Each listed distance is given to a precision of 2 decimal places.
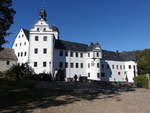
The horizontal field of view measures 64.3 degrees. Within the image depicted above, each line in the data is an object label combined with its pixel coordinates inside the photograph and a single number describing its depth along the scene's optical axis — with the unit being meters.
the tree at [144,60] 35.75
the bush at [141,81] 20.63
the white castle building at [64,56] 29.74
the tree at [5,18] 10.64
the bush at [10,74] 19.08
